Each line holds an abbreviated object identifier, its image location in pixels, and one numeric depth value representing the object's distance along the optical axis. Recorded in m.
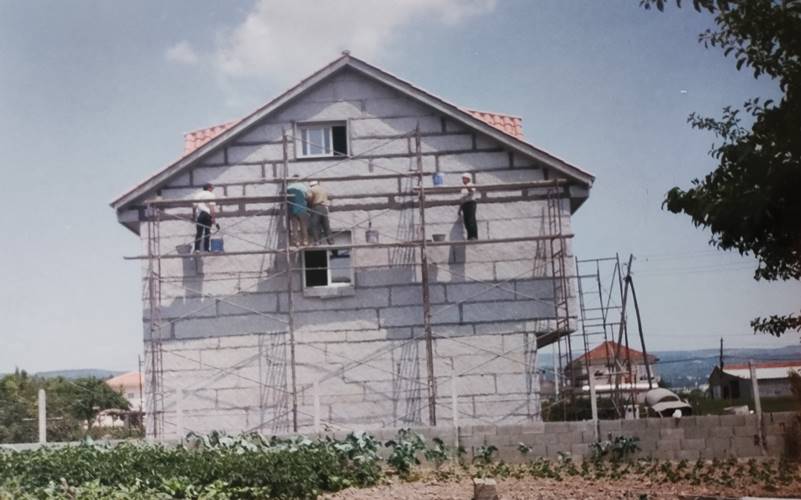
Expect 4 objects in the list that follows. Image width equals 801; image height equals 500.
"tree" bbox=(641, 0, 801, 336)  9.39
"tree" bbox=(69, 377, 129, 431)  37.46
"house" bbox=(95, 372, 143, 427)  87.56
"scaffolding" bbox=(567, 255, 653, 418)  17.45
